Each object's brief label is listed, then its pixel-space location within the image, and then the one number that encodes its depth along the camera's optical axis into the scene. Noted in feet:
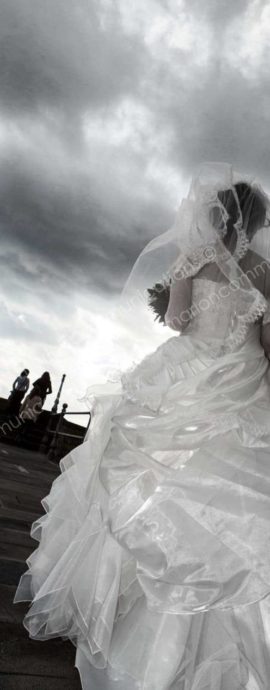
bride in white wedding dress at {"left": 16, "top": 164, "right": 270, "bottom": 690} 4.09
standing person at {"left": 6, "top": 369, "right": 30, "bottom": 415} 33.76
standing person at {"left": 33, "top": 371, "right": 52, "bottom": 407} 33.03
